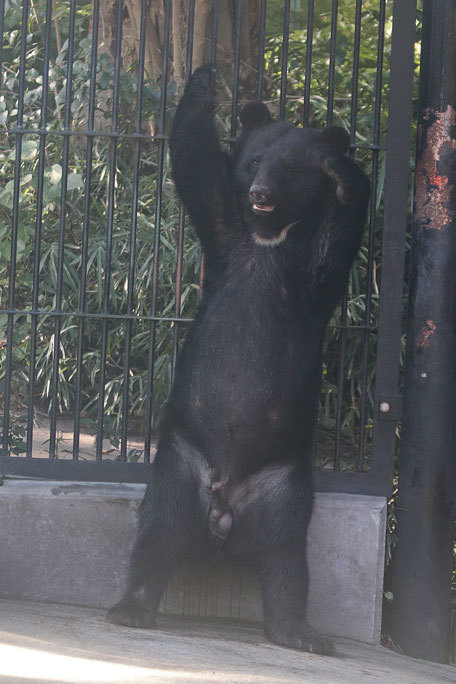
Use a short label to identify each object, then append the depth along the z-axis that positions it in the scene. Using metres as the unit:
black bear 6.80
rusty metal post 7.40
